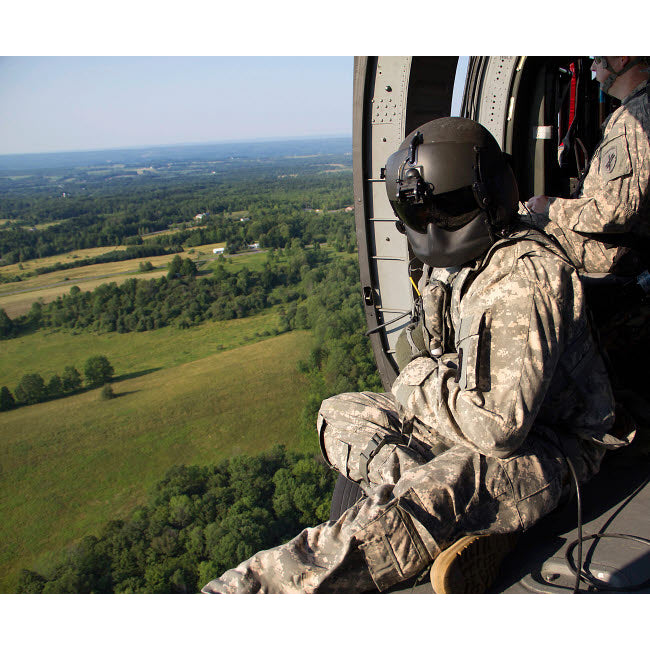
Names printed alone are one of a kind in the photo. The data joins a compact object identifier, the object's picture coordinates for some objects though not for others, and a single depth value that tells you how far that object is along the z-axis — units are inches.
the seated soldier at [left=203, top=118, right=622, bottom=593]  58.7
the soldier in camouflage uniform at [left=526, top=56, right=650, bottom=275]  97.9
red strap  154.3
